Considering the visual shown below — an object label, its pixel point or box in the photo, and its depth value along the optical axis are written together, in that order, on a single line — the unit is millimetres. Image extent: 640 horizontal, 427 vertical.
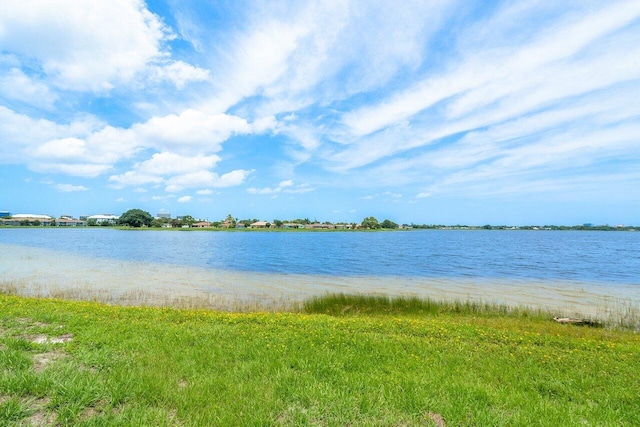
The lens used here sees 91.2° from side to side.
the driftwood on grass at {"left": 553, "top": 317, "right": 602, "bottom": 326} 14451
